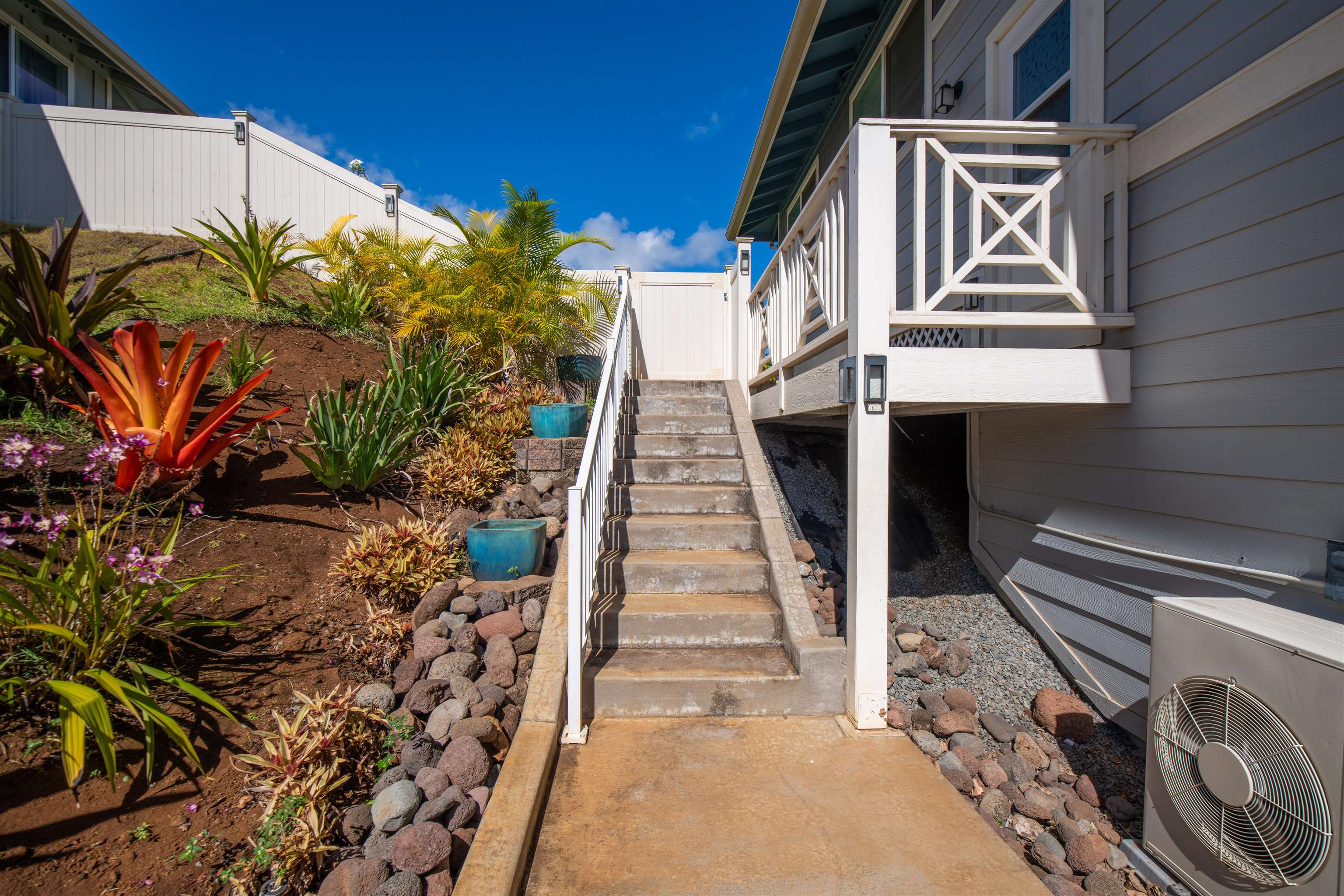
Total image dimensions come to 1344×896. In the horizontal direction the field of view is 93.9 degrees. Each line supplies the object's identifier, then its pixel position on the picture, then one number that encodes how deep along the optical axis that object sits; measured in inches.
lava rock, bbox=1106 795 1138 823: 99.6
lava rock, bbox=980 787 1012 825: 102.3
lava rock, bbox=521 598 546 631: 141.5
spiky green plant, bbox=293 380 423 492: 158.6
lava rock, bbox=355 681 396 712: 112.2
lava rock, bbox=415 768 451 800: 96.0
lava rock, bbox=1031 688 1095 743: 118.2
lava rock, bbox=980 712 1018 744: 120.1
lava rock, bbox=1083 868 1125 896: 84.4
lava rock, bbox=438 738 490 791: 99.3
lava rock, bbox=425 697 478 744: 110.3
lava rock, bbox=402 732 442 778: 100.7
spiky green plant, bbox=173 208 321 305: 253.4
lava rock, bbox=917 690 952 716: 127.3
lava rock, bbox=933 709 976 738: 121.1
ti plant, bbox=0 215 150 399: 136.4
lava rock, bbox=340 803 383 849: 87.4
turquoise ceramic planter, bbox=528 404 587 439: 207.3
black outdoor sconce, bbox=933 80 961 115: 186.4
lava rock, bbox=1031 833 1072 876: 90.3
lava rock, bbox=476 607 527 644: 136.3
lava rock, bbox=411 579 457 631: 136.2
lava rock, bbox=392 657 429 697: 119.3
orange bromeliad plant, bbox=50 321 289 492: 124.0
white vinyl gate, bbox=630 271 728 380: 358.6
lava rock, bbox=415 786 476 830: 91.2
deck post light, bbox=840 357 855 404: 116.5
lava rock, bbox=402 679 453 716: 114.3
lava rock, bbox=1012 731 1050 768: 114.9
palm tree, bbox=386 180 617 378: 256.1
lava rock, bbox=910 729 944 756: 117.4
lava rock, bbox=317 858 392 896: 78.4
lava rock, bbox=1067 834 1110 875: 88.9
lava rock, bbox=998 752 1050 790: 109.0
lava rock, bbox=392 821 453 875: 81.4
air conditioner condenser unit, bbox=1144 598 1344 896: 62.1
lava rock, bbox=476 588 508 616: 142.2
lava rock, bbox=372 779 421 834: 89.2
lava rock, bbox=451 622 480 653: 130.2
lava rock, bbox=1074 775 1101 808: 104.3
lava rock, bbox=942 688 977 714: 127.8
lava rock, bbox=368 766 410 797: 96.1
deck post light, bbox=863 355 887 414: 113.7
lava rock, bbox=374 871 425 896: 77.6
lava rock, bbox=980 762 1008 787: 108.6
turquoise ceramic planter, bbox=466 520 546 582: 152.2
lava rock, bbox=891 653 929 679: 138.0
